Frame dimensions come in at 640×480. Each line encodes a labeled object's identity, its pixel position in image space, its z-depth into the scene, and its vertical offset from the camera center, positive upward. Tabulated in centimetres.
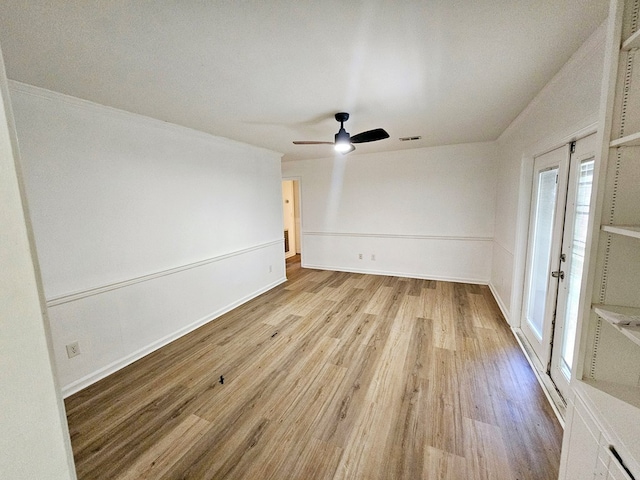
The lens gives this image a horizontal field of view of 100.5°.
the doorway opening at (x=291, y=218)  716 -30
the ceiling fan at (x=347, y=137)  258 +67
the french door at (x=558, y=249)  185 -40
